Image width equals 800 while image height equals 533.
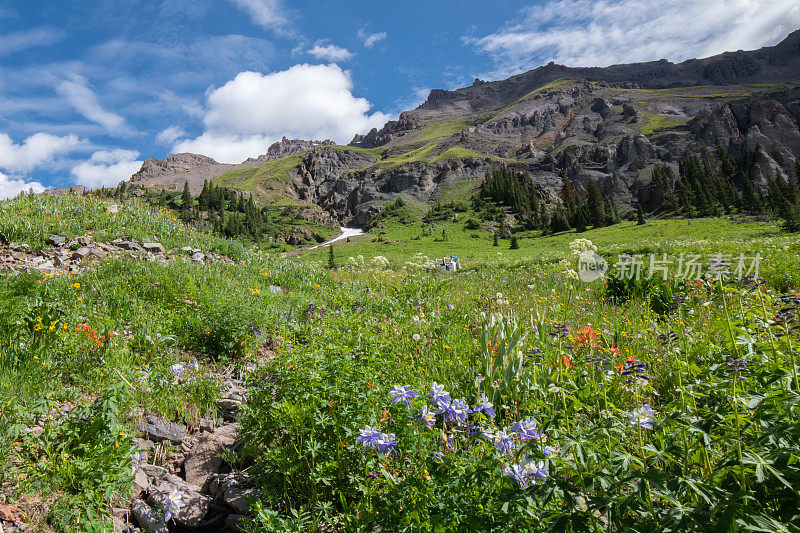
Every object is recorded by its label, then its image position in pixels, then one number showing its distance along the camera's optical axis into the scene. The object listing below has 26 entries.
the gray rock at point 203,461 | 3.17
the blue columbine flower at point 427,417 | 2.18
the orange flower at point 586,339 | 3.79
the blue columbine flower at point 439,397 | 2.06
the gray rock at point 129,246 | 9.37
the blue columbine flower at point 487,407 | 2.04
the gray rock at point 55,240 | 8.77
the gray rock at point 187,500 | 2.63
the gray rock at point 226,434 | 3.56
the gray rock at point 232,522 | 2.59
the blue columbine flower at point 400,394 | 2.11
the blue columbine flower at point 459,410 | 2.07
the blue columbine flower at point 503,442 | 1.85
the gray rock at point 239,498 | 2.62
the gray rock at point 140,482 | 2.86
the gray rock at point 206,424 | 3.93
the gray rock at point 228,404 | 4.26
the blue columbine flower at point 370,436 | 2.03
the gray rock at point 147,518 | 2.51
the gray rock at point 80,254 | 8.43
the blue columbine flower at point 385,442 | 2.06
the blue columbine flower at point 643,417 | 1.85
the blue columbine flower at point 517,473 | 1.60
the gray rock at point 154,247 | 9.51
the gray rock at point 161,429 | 3.51
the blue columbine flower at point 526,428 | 1.93
